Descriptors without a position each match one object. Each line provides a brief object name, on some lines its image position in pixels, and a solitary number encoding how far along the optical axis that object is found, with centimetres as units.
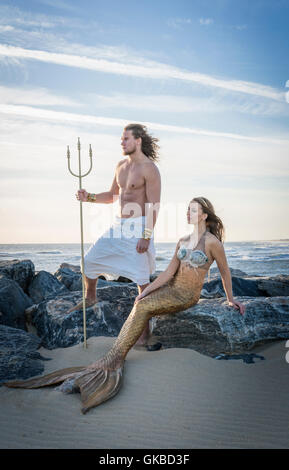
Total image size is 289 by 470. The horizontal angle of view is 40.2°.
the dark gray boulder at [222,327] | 456
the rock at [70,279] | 936
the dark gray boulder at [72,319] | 520
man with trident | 505
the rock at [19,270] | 794
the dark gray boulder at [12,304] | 582
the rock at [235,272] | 1263
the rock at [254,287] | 811
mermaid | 394
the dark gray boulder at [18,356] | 422
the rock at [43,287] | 803
